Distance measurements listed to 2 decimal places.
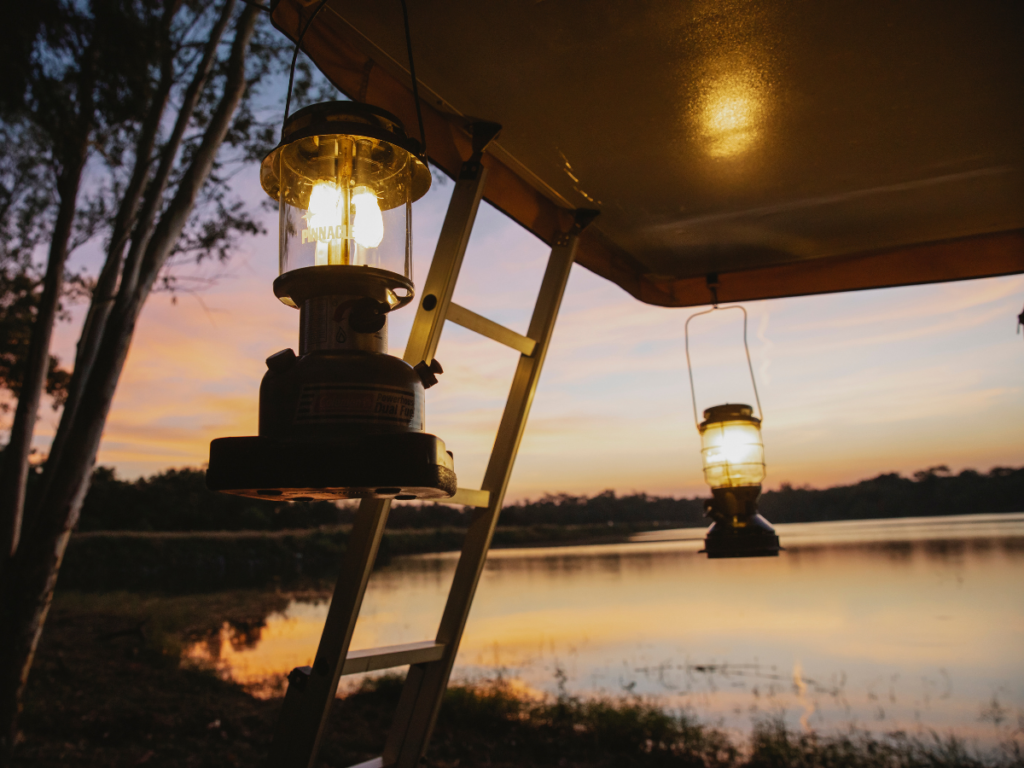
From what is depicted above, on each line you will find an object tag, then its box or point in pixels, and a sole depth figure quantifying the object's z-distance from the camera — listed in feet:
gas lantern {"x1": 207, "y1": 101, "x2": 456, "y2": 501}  2.55
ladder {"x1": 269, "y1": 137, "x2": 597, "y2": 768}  4.31
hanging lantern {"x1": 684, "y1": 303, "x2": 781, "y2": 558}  7.23
